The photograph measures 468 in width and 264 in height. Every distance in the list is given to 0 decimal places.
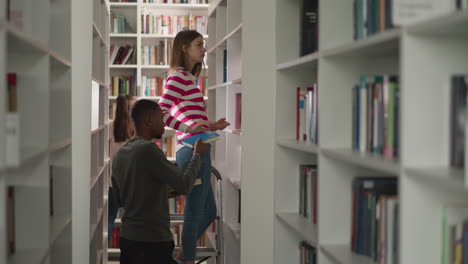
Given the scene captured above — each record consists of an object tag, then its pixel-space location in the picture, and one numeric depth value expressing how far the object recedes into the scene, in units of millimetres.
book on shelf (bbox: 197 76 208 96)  6074
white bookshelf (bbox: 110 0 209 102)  5977
